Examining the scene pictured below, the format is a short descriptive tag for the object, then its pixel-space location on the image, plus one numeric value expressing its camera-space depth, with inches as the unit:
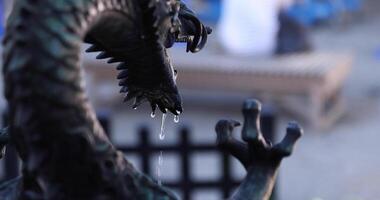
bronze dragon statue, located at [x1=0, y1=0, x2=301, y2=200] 66.3
